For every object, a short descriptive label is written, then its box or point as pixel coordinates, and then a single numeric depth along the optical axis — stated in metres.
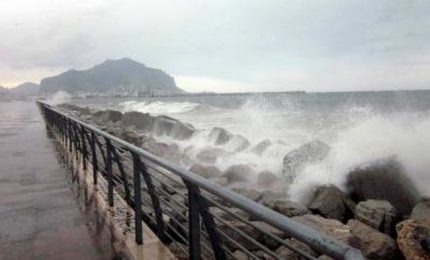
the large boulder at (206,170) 11.36
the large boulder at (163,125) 23.86
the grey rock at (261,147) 16.55
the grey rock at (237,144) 17.86
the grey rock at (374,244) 6.16
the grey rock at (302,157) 11.49
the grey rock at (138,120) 26.58
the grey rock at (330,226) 6.32
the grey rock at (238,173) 11.43
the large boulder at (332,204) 8.22
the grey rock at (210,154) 15.45
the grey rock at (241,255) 5.30
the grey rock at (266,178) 11.19
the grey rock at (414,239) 5.76
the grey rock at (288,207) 7.67
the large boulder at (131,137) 16.90
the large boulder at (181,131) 22.32
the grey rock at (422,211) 7.26
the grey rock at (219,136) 19.65
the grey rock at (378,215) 7.05
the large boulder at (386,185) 8.82
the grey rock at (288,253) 5.75
